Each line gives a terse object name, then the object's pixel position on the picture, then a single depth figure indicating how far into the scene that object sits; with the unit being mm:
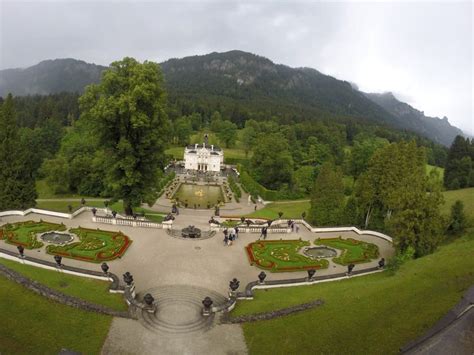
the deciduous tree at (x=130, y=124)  34000
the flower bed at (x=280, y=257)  29531
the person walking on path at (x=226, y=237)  33656
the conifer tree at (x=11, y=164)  38656
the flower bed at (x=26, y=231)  29172
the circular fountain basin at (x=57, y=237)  30594
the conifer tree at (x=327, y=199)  42062
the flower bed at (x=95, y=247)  28141
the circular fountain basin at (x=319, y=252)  32762
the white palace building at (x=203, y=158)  104562
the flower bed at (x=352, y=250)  31844
